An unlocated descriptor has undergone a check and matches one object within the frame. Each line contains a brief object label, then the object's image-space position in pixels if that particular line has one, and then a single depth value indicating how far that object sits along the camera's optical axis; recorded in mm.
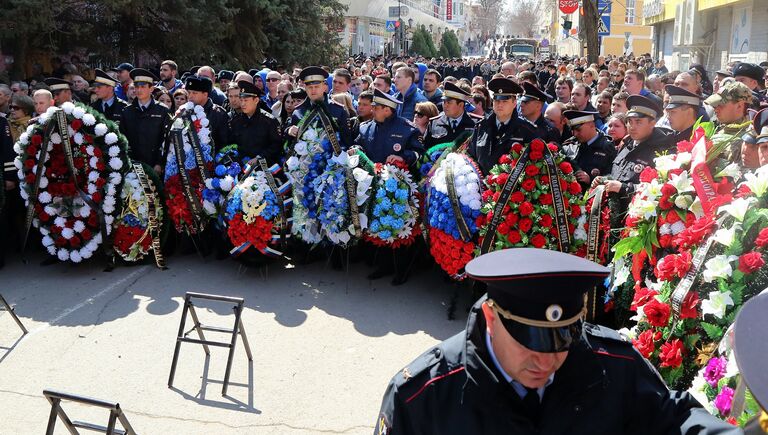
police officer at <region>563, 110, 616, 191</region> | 6441
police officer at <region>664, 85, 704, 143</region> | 5855
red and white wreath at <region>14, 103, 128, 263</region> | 7383
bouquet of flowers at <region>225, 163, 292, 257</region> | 7188
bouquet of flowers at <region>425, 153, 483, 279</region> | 6125
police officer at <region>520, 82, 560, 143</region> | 5977
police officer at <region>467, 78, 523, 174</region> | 5945
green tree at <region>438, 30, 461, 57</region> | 57750
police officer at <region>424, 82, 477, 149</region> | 7418
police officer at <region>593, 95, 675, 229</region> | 5699
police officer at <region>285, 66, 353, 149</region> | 7250
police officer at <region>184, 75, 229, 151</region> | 7891
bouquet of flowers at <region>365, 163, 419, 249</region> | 6840
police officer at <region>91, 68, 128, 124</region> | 8930
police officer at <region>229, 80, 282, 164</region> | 7676
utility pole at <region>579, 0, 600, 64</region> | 18547
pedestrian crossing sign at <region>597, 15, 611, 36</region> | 41856
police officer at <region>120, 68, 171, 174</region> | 8172
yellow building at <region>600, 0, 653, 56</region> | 52812
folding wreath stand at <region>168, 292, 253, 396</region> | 5012
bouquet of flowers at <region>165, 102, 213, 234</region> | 7660
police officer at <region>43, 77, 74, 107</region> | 8602
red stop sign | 29119
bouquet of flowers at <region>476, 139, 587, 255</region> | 5746
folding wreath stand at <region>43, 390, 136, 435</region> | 3543
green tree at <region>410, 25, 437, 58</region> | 50781
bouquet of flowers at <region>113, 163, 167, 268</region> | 7621
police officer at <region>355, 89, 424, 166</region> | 7168
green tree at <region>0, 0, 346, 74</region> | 13930
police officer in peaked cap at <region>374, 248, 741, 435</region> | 2047
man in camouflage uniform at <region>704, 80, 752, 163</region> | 5820
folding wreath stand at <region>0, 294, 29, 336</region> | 5742
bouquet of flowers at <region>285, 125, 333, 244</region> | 7141
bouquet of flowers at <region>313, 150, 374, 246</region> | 6938
